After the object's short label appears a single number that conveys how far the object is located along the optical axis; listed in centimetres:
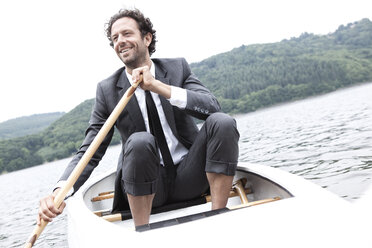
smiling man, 211
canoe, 134
